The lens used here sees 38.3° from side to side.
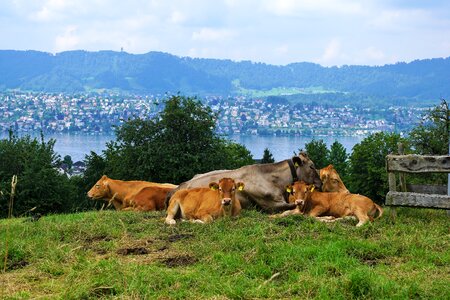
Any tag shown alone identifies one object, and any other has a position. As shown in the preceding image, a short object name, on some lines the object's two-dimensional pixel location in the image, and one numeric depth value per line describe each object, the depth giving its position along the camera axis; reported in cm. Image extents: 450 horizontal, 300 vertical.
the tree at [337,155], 6360
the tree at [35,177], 4109
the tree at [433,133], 4675
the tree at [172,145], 3931
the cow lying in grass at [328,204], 1231
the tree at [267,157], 6222
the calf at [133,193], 1577
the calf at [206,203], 1252
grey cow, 1446
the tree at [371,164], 5228
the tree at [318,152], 6166
